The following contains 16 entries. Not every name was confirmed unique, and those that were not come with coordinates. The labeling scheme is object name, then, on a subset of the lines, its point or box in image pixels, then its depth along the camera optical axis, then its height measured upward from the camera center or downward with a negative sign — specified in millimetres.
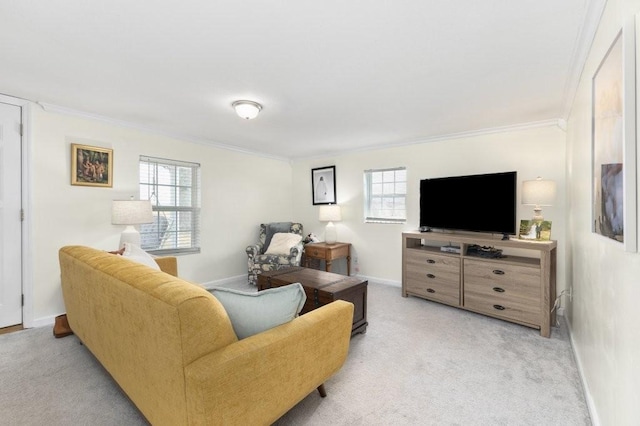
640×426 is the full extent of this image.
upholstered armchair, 4199 -615
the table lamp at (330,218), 4812 -94
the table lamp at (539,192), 2857 +195
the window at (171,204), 3736 +118
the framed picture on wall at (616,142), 1006 +285
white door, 2719 -38
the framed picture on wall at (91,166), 3068 +514
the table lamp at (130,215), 3035 -25
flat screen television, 3125 +107
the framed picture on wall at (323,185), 5090 +491
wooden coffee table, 2547 -692
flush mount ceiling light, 2719 +982
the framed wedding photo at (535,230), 2979 -195
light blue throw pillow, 1399 -465
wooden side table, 4406 -615
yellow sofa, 1113 -621
